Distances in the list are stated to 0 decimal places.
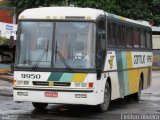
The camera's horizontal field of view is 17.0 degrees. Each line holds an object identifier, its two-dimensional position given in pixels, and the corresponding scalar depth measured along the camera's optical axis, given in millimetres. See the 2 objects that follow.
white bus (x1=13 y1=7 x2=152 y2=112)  13906
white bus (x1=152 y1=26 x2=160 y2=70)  50125
